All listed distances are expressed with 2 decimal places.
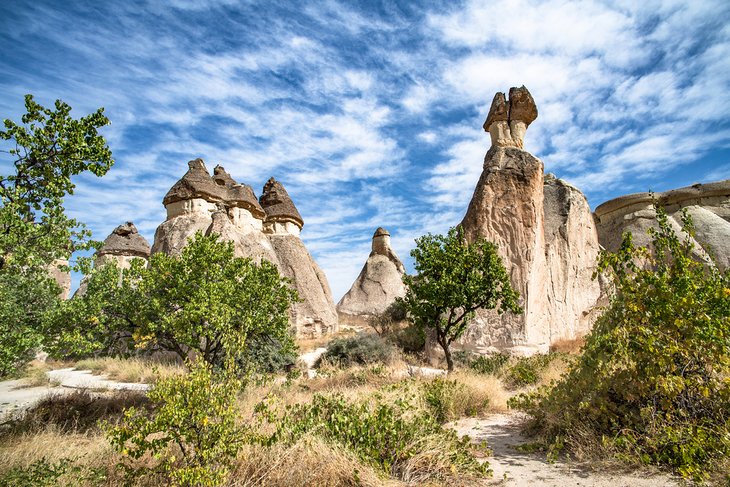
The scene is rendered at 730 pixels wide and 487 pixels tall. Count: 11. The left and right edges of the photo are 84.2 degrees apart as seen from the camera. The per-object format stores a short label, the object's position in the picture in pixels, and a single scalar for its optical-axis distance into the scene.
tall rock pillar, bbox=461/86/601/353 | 14.17
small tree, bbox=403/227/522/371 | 11.05
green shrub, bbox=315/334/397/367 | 14.25
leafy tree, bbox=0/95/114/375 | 4.54
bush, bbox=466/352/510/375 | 11.16
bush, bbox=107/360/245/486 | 3.71
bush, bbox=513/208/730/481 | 4.21
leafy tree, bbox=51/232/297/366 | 7.33
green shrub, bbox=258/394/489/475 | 4.48
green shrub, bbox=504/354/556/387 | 9.88
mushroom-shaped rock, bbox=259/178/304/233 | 26.38
